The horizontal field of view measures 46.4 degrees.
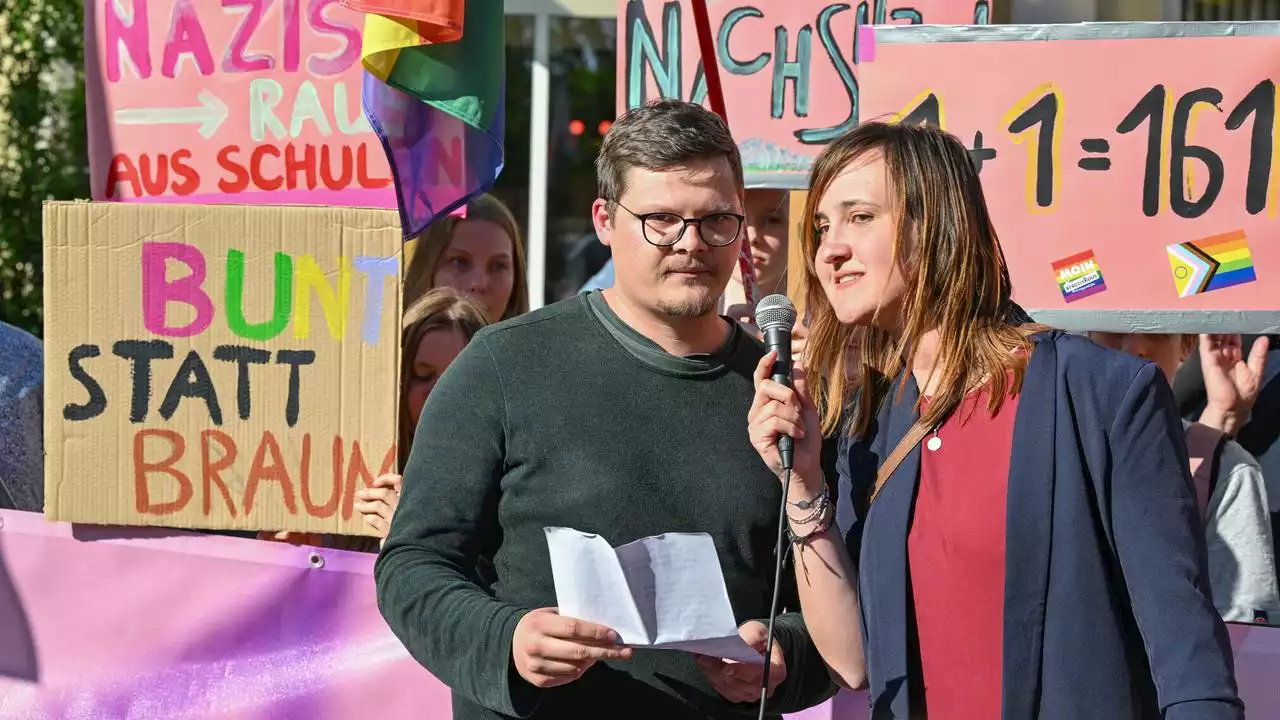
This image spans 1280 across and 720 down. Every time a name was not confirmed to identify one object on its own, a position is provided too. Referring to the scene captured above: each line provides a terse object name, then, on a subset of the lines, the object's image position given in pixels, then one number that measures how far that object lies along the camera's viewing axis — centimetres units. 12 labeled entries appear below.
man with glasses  245
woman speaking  211
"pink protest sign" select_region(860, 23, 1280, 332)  346
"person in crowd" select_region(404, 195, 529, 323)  466
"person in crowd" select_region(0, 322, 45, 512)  394
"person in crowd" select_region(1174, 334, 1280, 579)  404
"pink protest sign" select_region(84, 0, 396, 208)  392
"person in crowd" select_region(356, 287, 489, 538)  383
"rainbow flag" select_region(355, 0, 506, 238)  338
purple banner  355
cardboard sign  341
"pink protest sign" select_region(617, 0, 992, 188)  399
